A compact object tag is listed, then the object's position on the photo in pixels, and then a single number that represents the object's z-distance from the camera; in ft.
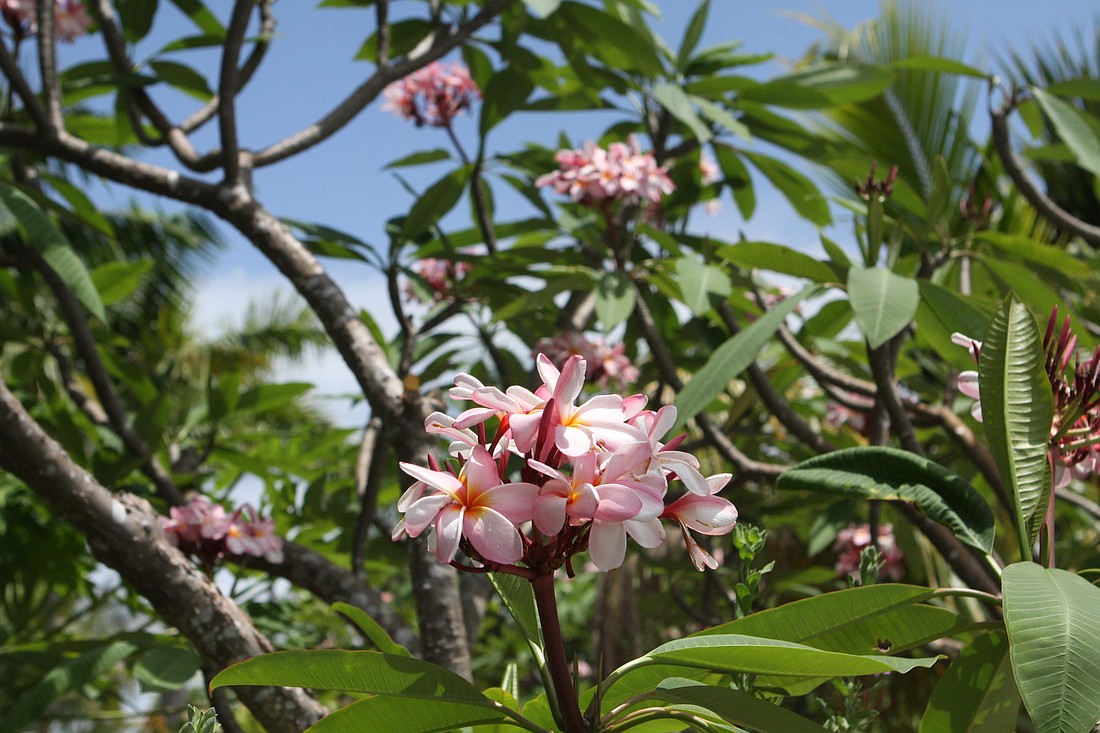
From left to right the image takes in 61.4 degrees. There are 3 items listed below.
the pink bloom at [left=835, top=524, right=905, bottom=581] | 7.07
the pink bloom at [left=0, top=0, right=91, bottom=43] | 6.61
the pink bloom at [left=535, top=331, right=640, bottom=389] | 5.82
